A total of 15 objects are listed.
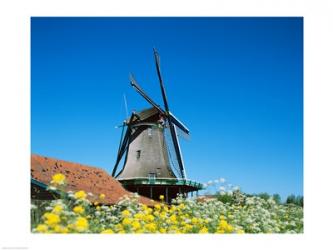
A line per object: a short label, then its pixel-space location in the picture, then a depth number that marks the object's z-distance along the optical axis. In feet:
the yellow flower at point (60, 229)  18.55
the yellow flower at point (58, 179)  20.18
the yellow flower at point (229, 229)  24.06
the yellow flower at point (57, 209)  19.11
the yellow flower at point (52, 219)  18.14
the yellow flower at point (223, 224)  23.94
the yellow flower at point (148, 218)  24.53
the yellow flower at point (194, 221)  25.52
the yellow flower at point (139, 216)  24.64
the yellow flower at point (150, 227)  23.77
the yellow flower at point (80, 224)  18.22
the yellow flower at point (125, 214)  23.09
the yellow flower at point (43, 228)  18.24
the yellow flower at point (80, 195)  20.71
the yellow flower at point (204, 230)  24.61
